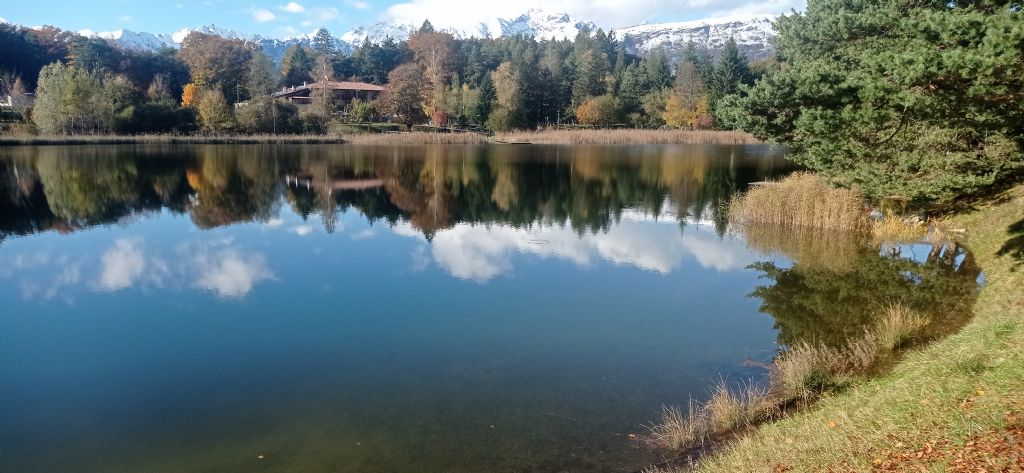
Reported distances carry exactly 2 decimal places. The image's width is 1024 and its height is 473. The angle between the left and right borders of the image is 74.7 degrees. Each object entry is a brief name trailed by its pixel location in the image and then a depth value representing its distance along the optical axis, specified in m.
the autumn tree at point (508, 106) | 69.88
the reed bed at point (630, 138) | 63.97
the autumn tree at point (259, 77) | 69.50
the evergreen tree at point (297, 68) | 93.25
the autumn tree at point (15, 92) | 58.94
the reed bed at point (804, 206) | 18.14
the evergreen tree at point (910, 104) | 7.65
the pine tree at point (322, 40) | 135.62
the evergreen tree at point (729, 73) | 73.38
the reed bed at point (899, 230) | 16.41
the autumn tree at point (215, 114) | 62.00
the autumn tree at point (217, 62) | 77.62
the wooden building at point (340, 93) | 79.75
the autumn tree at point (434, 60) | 75.75
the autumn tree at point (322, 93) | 67.24
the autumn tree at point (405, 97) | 72.38
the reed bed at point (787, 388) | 6.98
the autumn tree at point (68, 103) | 54.78
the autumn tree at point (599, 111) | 75.25
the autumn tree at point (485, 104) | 72.75
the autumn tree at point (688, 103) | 74.00
